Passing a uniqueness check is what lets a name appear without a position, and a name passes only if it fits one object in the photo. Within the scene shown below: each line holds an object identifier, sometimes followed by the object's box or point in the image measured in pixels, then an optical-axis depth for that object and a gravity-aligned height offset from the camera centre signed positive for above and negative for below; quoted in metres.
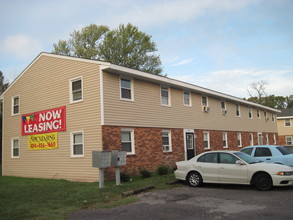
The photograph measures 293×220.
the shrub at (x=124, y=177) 13.48 -1.57
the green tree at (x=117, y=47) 40.59 +12.83
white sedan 10.14 -1.16
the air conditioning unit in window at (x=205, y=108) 21.71 +2.16
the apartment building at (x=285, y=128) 44.66 +1.22
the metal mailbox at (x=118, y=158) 12.30 -0.68
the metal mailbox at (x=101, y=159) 11.66 -0.65
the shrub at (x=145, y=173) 14.38 -1.54
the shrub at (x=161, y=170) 15.23 -1.50
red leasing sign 16.08 +1.24
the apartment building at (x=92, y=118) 14.54 +1.28
